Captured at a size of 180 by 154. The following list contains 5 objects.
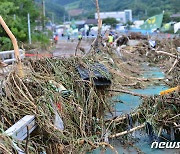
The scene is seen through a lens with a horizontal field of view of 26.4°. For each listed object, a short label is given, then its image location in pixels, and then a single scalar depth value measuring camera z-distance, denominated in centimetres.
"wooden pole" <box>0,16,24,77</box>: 574
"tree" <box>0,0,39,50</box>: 1965
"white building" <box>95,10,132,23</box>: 9644
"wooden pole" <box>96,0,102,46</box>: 1262
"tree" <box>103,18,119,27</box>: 7928
